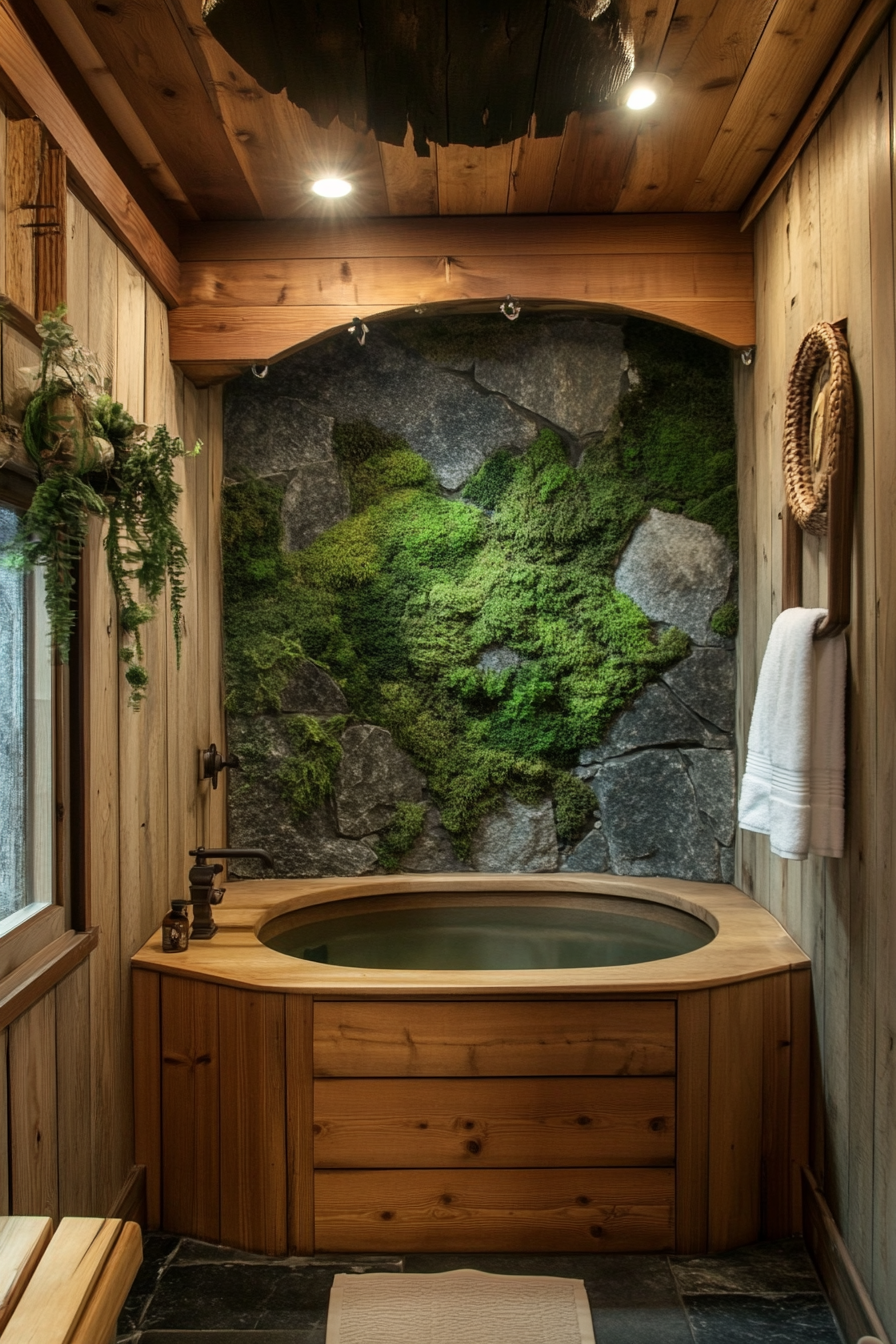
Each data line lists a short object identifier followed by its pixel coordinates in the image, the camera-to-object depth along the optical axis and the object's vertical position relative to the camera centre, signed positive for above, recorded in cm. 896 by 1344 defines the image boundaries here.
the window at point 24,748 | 168 -11
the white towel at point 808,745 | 186 -12
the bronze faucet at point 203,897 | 238 -51
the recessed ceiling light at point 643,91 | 197 +119
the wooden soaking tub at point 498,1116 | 205 -90
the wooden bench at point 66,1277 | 98 -63
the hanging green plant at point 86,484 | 154 +35
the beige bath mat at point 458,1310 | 177 -116
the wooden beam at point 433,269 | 258 +108
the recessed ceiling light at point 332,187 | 238 +121
